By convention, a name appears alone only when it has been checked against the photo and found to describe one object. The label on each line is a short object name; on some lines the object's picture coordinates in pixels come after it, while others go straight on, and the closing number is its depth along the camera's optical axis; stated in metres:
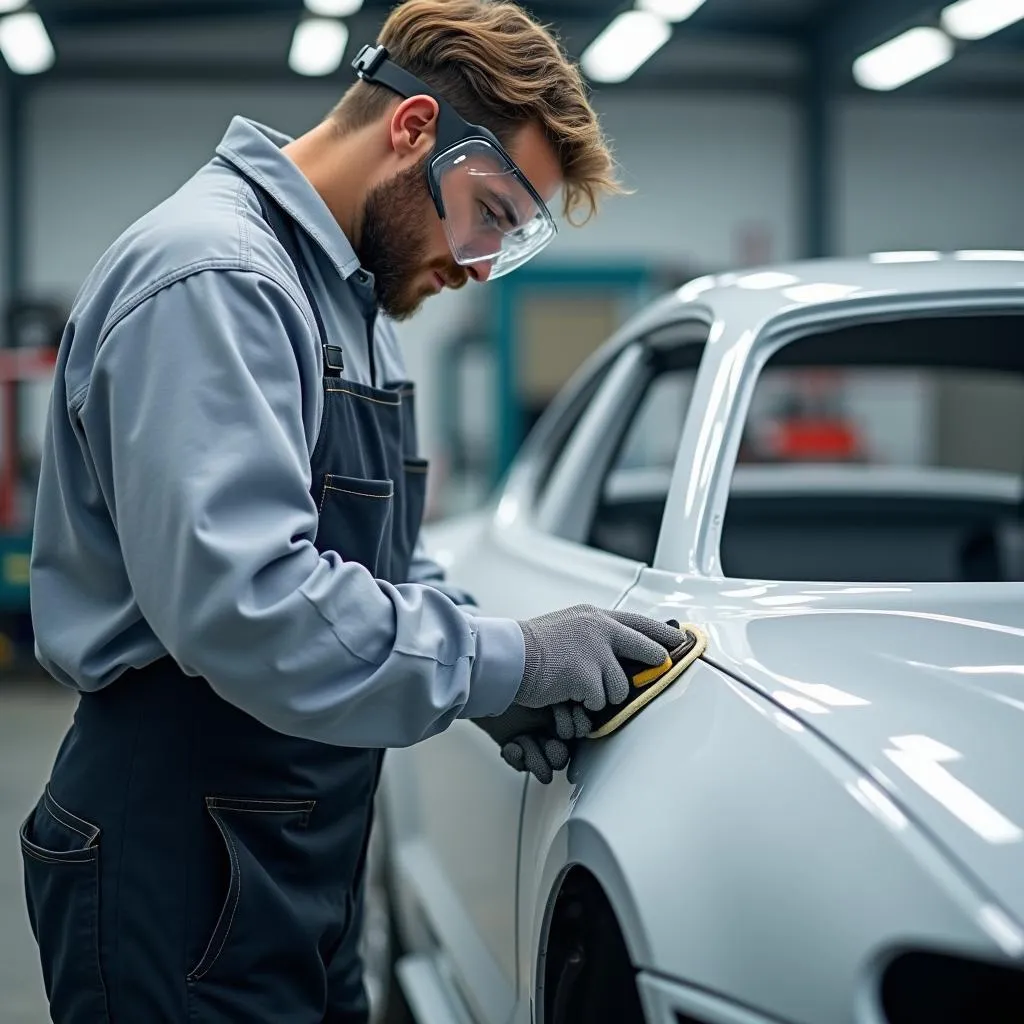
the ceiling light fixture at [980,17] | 7.44
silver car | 1.04
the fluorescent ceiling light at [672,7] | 8.02
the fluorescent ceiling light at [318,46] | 8.30
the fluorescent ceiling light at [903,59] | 8.29
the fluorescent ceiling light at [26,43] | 8.12
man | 1.18
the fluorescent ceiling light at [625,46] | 8.32
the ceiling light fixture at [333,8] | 7.88
